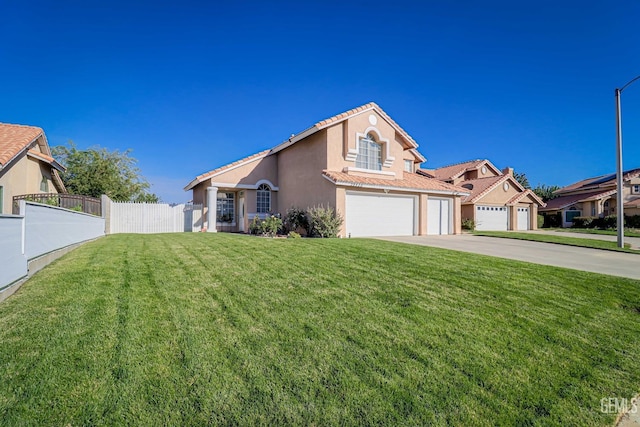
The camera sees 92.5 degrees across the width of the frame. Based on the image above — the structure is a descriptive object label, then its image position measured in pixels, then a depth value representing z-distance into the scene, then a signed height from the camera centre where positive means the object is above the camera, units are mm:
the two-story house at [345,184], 17047 +2152
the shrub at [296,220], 17109 -79
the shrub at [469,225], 26672 -523
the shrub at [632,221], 30908 -179
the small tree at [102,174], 30844 +4942
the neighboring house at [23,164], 12619 +2666
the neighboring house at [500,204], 28141 +1406
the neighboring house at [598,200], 33750 +2210
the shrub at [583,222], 32562 -298
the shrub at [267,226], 16953 -413
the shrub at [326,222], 15227 -163
